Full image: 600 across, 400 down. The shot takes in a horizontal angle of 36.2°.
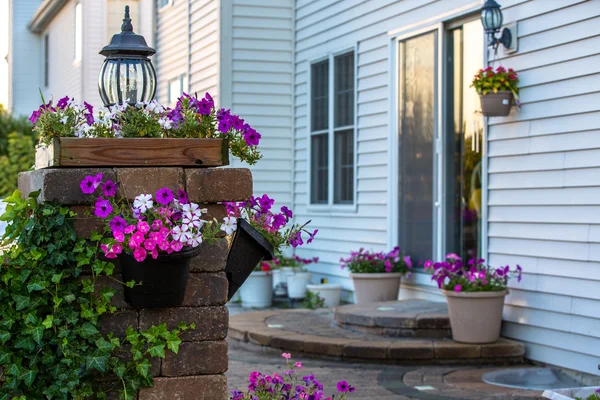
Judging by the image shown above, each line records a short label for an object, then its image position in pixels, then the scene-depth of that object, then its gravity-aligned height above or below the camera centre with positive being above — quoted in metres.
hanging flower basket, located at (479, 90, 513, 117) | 7.10 +0.86
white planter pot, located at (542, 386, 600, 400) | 4.84 -0.97
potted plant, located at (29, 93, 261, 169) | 3.42 +0.30
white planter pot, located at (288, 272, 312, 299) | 10.84 -0.84
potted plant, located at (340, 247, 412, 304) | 8.91 -0.61
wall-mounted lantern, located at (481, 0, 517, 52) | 7.14 +1.46
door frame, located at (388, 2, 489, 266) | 7.62 +0.72
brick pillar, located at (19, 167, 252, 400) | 3.39 -0.32
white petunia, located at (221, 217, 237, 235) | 3.41 -0.06
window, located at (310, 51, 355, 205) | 10.39 +0.95
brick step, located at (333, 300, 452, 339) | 7.51 -0.90
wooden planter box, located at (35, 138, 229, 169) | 3.39 +0.21
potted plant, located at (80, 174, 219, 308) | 3.20 -0.10
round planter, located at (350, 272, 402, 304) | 8.91 -0.73
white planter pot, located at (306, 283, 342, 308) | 10.11 -0.89
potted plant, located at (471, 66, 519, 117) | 7.08 +0.95
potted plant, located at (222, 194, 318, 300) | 3.74 -0.11
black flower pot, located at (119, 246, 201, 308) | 3.28 -0.25
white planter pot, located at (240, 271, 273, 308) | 10.95 -0.95
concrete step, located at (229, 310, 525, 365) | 7.07 -1.07
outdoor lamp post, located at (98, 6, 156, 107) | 3.94 +0.60
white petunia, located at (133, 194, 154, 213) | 3.26 +0.02
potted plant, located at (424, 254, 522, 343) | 6.99 -0.66
